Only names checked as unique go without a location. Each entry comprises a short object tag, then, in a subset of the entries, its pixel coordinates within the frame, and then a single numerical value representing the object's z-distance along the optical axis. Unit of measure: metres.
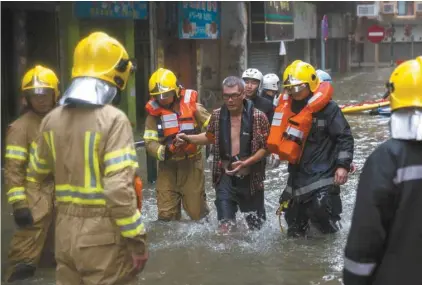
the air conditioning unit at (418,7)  52.27
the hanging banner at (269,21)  24.16
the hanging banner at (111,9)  13.62
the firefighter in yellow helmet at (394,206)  2.86
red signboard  34.72
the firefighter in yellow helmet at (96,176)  3.58
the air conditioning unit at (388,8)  50.84
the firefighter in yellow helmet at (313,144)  6.34
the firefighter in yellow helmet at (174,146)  7.15
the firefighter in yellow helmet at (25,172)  5.43
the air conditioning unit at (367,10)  45.69
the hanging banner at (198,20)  18.38
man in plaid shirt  6.59
